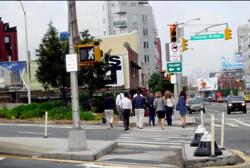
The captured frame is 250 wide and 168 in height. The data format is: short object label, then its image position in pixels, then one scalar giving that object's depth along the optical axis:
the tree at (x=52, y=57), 37.44
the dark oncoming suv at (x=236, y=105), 49.97
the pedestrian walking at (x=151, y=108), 28.25
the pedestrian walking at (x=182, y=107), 26.52
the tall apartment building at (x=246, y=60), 128.12
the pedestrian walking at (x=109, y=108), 26.81
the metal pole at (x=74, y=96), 15.25
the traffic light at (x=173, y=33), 33.34
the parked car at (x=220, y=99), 118.35
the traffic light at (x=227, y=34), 40.97
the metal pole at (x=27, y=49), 44.62
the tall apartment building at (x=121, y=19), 136.38
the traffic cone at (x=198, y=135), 15.10
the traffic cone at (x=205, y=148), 12.96
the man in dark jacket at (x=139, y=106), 26.23
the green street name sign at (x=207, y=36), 43.38
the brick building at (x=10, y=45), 100.82
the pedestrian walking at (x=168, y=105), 27.53
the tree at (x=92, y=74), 37.78
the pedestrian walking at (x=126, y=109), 25.41
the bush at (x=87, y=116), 30.82
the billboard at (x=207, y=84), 148.50
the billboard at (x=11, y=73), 61.53
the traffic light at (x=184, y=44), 40.44
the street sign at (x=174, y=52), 33.30
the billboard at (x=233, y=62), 168.71
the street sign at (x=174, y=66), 34.34
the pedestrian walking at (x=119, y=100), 27.99
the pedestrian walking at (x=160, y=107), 26.19
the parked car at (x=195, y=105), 57.55
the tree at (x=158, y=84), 83.75
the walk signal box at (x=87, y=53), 15.42
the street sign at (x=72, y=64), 15.14
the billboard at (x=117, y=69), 58.88
